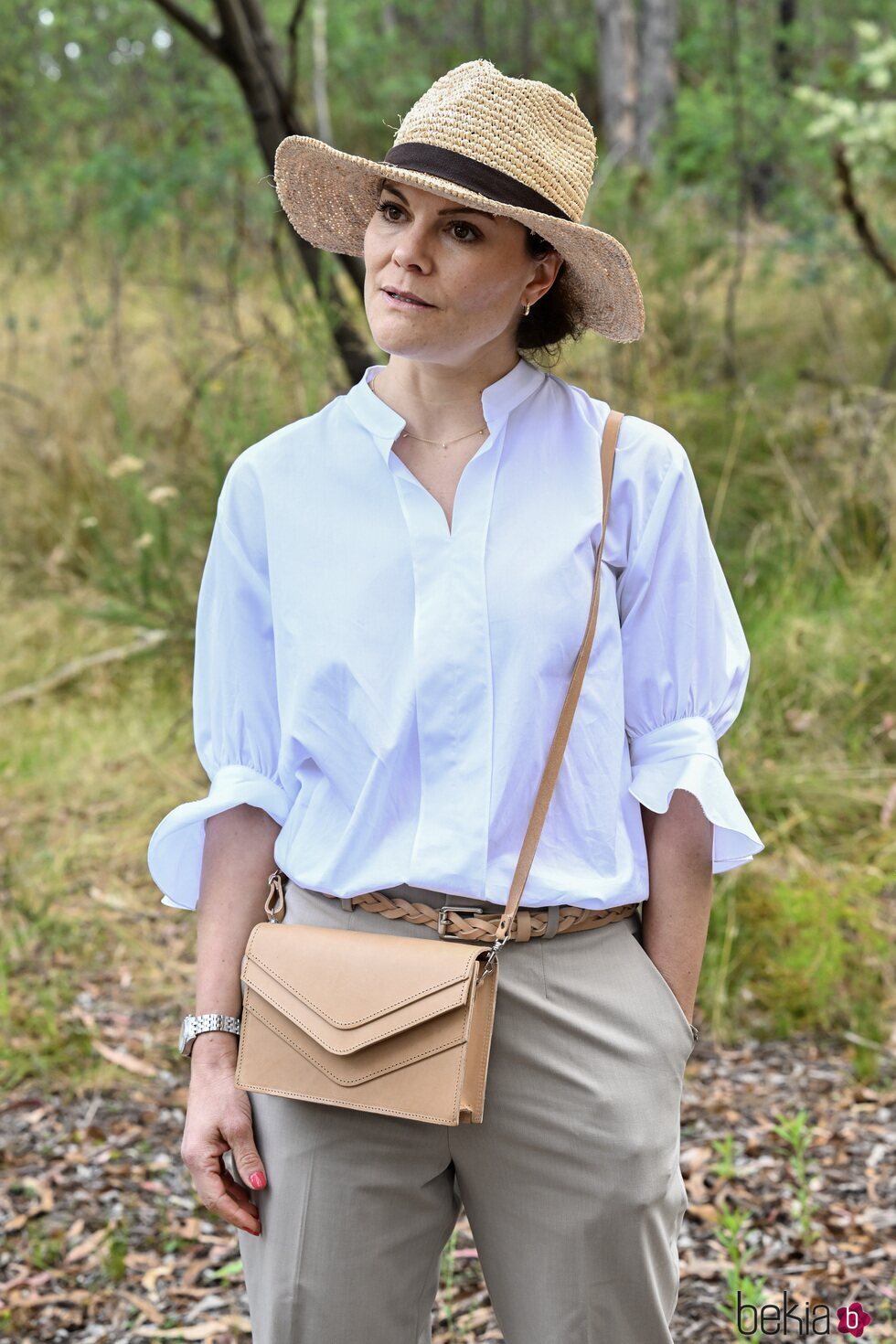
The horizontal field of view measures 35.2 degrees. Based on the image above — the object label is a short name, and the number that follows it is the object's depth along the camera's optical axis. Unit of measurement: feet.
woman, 5.01
